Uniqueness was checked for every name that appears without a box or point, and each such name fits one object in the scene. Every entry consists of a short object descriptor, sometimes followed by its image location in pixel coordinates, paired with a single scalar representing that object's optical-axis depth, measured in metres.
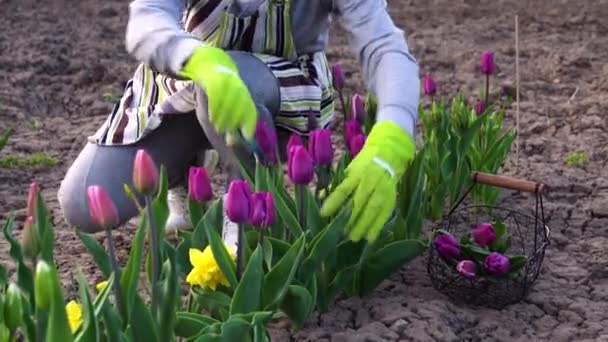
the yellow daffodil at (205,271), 1.79
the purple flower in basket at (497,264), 2.04
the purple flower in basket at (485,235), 2.09
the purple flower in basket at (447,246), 2.07
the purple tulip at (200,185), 1.69
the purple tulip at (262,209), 1.66
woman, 1.82
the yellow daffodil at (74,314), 1.58
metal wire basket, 2.08
